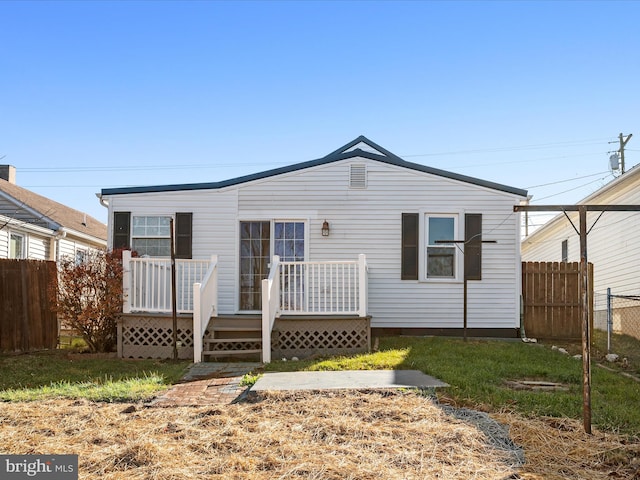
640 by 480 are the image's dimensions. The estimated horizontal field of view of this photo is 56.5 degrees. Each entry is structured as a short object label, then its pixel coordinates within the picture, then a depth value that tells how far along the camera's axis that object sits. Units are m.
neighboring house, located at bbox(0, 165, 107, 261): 15.34
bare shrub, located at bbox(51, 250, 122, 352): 9.64
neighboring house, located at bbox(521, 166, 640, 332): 12.32
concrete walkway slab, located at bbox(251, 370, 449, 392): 6.28
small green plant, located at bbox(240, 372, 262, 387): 6.91
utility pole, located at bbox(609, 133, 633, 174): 28.97
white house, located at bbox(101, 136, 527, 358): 11.45
